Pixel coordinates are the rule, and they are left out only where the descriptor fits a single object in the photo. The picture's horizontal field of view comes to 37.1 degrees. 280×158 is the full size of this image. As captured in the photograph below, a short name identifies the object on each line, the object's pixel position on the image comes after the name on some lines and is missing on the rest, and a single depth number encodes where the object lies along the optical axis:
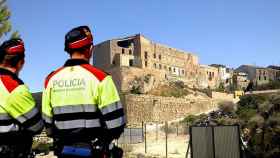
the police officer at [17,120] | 4.70
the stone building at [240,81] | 89.69
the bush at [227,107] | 42.35
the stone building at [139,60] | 62.68
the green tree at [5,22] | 19.26
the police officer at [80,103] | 3.80
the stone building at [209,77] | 85.55
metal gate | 11.59
